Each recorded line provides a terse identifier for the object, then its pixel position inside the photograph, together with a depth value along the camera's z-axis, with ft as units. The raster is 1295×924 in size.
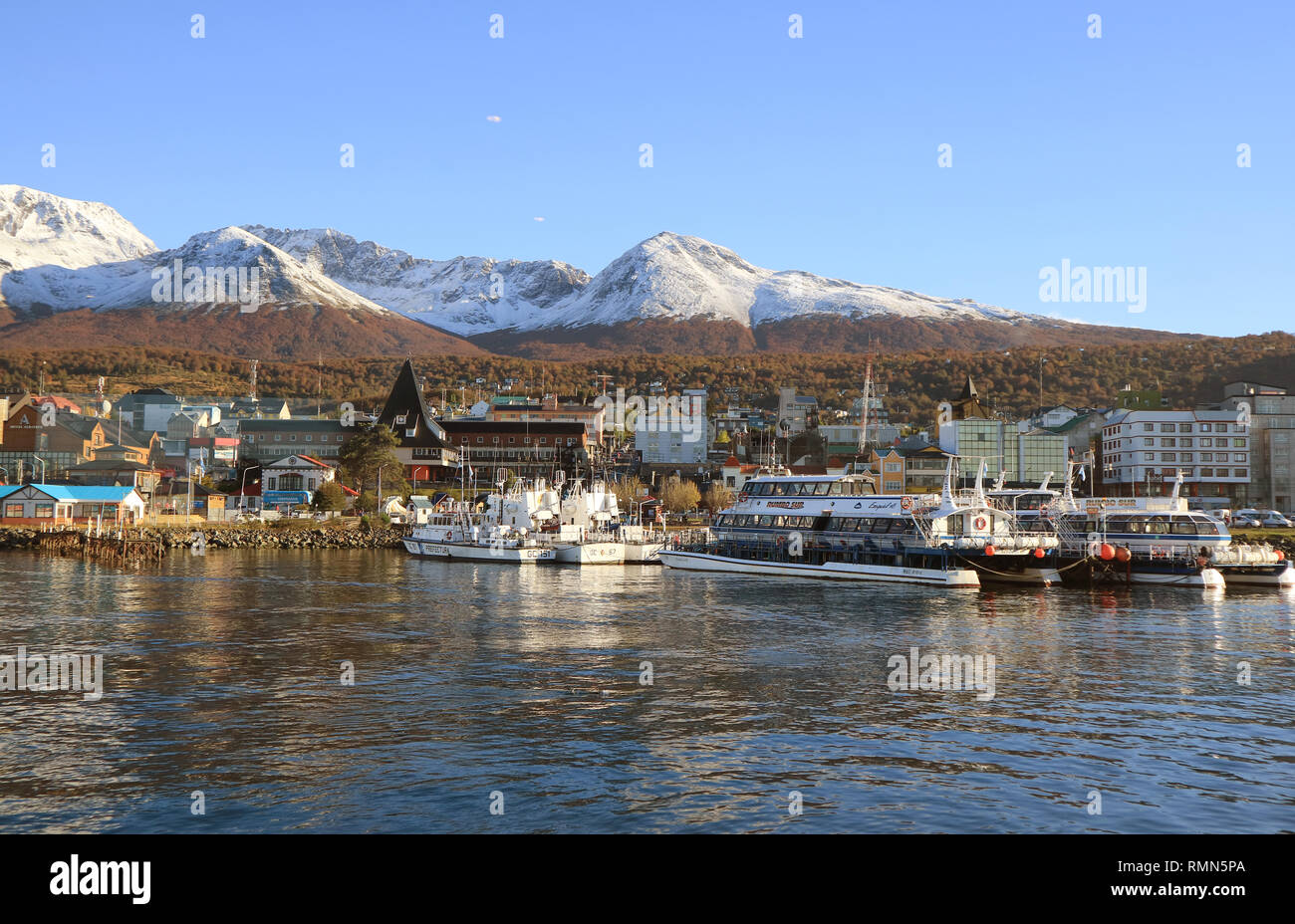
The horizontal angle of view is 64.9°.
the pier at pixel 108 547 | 247.70
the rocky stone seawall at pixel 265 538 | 288.10
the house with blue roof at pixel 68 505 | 315.17
